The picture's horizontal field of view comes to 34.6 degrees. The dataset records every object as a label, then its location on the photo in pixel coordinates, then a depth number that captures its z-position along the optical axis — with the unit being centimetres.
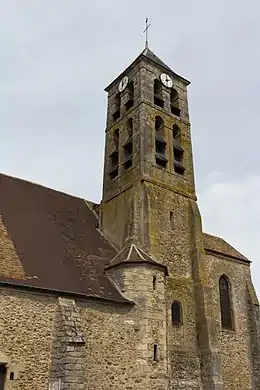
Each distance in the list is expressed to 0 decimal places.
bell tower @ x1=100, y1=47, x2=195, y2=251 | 1698
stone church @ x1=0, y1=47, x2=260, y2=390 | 1184
